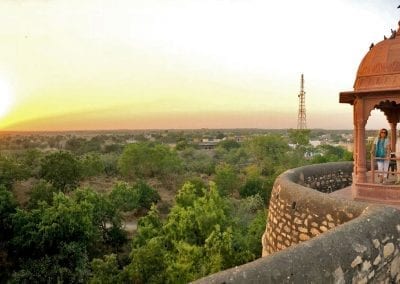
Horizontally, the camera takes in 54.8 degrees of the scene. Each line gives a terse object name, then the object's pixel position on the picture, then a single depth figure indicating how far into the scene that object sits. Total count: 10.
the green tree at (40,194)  27.98
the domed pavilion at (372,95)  7.09
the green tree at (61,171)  33.78
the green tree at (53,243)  19.98
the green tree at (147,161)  46.78
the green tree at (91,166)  39.07
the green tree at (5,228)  21.00
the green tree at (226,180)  40.31
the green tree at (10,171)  31.55
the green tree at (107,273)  16.27
